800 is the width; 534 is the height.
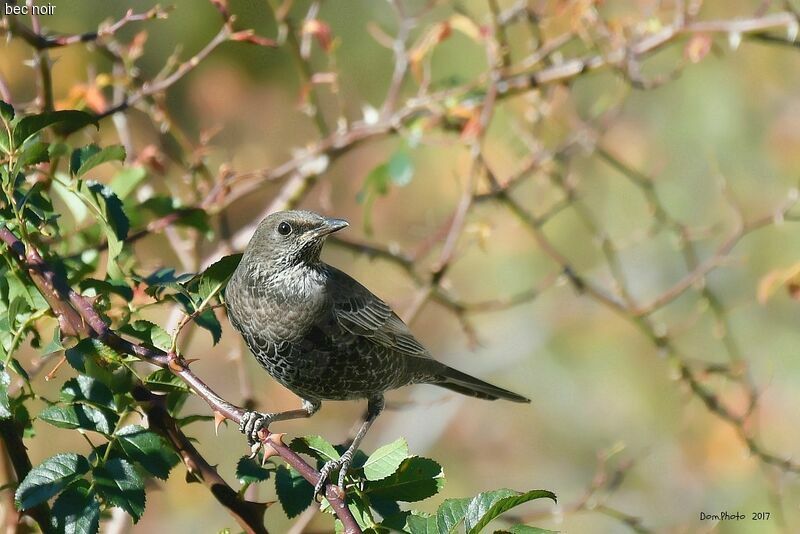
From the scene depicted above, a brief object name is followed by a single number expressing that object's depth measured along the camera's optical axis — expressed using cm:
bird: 666
